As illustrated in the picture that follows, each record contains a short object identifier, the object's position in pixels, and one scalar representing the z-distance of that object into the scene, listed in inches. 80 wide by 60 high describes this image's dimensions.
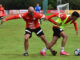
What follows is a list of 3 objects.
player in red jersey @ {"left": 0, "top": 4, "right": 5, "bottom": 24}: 1668.3
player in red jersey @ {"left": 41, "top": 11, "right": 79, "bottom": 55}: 662.9
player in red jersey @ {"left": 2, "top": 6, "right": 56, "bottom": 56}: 673.0
